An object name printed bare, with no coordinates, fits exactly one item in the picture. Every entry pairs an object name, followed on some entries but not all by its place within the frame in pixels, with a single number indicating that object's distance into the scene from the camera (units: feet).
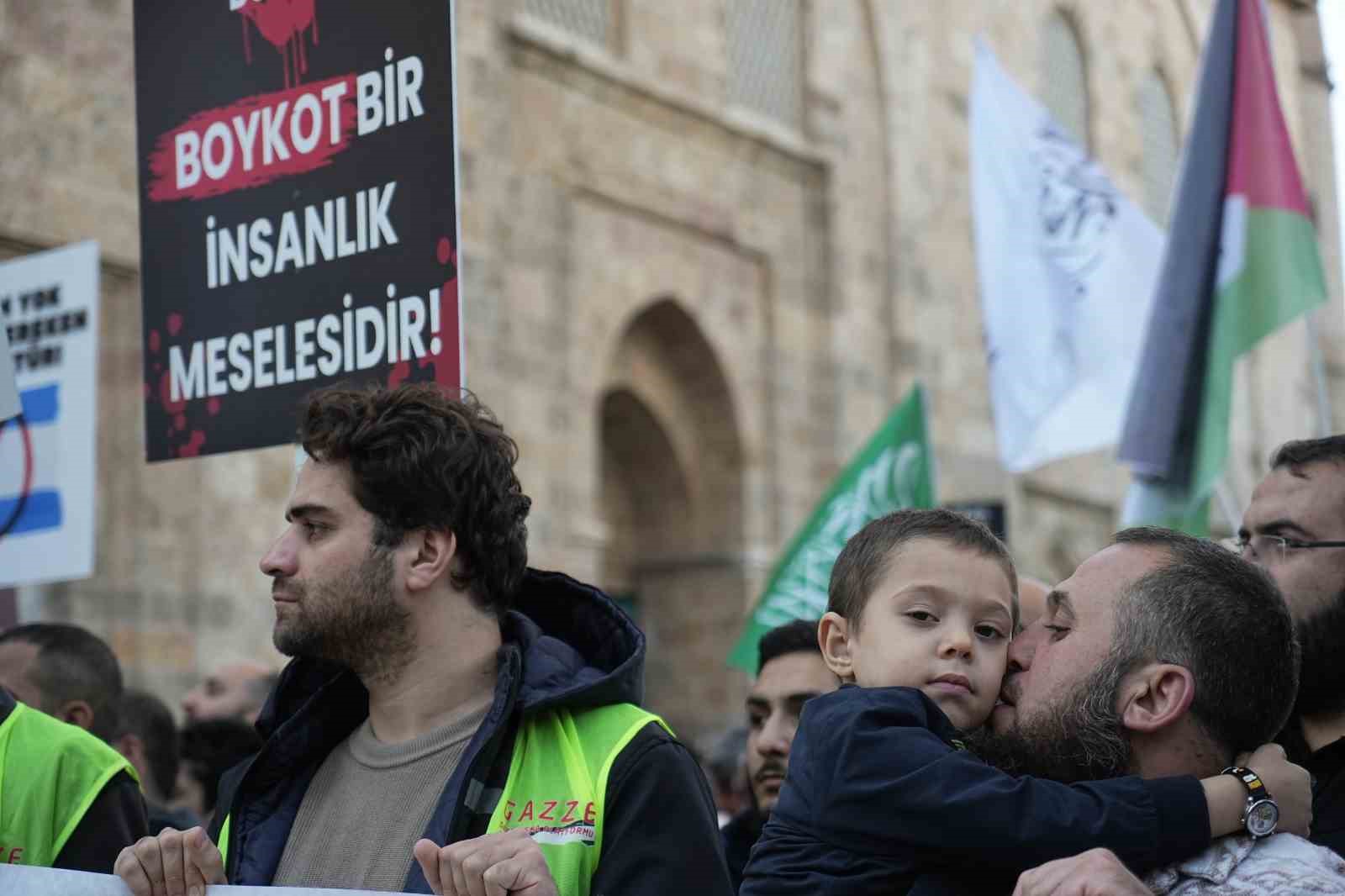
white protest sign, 18.70
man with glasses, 11.59
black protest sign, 13.84
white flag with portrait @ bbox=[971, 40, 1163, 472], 30.07
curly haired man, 9.56
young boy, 8.29
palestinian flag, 24.61
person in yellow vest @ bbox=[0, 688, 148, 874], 11.30
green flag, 25.40
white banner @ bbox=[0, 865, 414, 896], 9.69
